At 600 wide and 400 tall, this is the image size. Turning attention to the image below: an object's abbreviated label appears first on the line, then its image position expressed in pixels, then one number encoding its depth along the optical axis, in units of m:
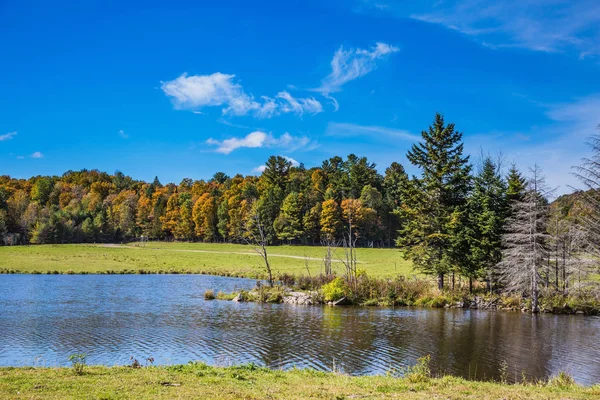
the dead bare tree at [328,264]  49.06
